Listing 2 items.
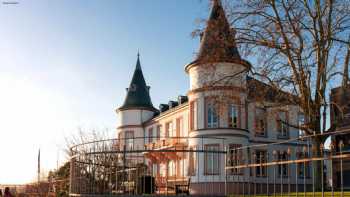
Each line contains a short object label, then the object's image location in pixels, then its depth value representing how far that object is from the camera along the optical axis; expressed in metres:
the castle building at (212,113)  21.39
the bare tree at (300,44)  19.92
